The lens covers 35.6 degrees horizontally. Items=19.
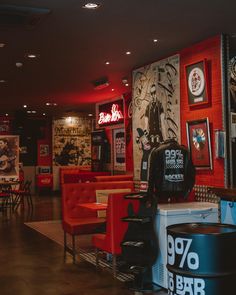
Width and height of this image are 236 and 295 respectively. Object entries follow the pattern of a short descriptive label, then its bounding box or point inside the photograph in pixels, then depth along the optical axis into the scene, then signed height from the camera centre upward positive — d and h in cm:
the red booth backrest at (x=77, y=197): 608 -59
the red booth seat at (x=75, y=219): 546 -91
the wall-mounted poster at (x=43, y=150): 1603 +58
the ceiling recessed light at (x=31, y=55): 625 +186
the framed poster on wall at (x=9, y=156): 1367 +29
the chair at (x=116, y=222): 460 -76
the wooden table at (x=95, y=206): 520 -64
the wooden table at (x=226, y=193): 373 -35
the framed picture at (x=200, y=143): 552 +26
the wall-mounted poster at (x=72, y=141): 1565 +92
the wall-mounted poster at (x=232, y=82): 544 +115
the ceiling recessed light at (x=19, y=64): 676 +185
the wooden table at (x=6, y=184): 1095 -60
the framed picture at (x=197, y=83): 552 +118
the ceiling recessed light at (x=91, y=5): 425 +182
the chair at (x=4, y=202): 1046 -117
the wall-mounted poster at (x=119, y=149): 1018 +36
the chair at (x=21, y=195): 1058 -91
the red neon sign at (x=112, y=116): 989 +129
